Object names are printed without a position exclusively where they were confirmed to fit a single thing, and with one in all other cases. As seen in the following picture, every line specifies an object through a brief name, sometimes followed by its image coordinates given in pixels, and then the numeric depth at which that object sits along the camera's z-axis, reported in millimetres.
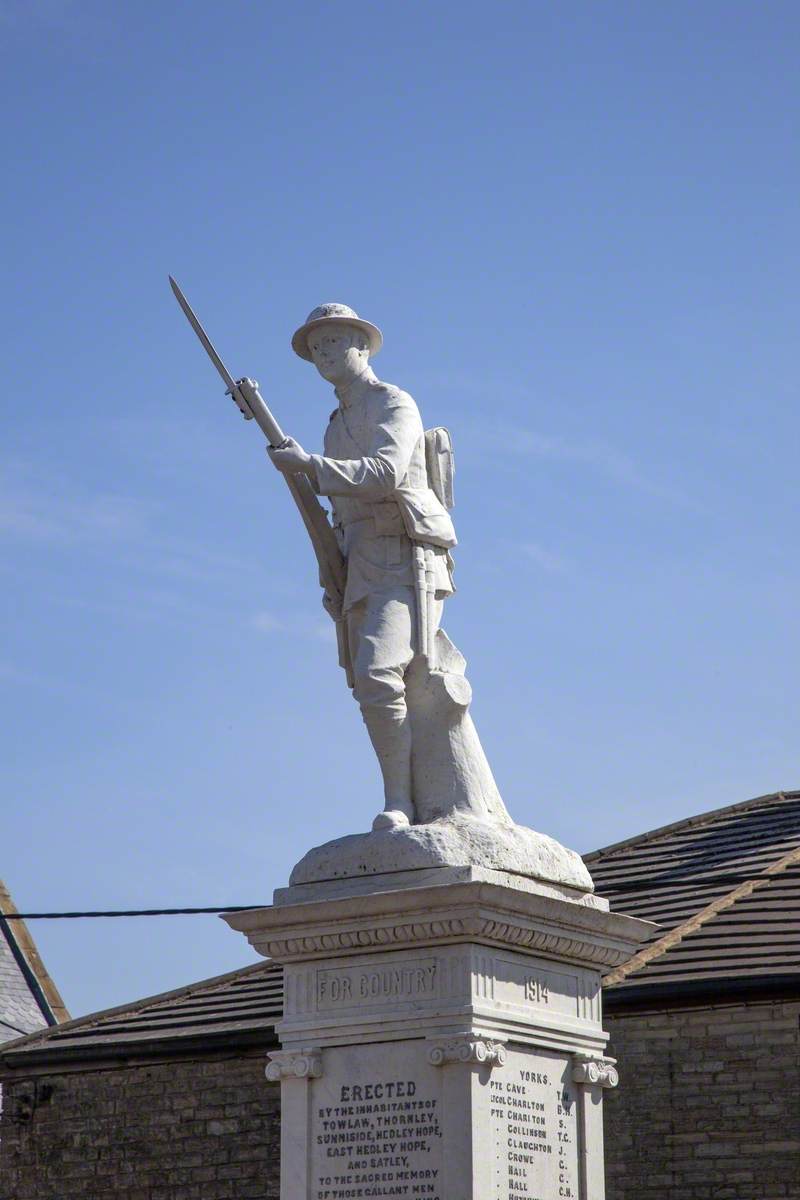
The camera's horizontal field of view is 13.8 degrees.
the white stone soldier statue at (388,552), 15460
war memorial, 14308
